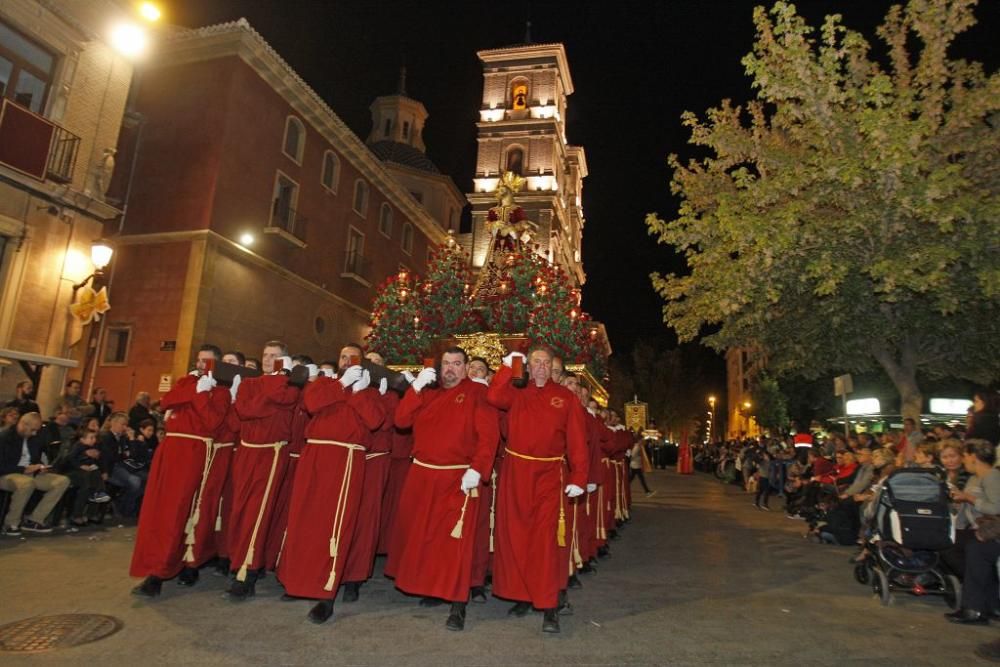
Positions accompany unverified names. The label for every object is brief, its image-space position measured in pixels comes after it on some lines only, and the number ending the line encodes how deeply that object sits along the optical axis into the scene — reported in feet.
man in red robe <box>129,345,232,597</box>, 18.88
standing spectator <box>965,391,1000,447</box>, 29.66
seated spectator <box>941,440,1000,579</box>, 20.30
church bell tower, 140.15
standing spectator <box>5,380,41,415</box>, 33.58
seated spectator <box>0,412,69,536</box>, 28.35
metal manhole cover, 14.42
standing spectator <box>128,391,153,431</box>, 40.44
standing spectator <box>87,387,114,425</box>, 42.20
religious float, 38.86
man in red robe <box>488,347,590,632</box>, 17.85
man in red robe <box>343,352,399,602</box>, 19.34
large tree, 34.17
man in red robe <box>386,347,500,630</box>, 17.71
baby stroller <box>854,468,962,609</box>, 21.61
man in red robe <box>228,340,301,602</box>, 19.08
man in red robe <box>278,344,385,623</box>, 17.47
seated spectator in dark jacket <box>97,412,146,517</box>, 33.83
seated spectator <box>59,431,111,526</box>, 31.32
